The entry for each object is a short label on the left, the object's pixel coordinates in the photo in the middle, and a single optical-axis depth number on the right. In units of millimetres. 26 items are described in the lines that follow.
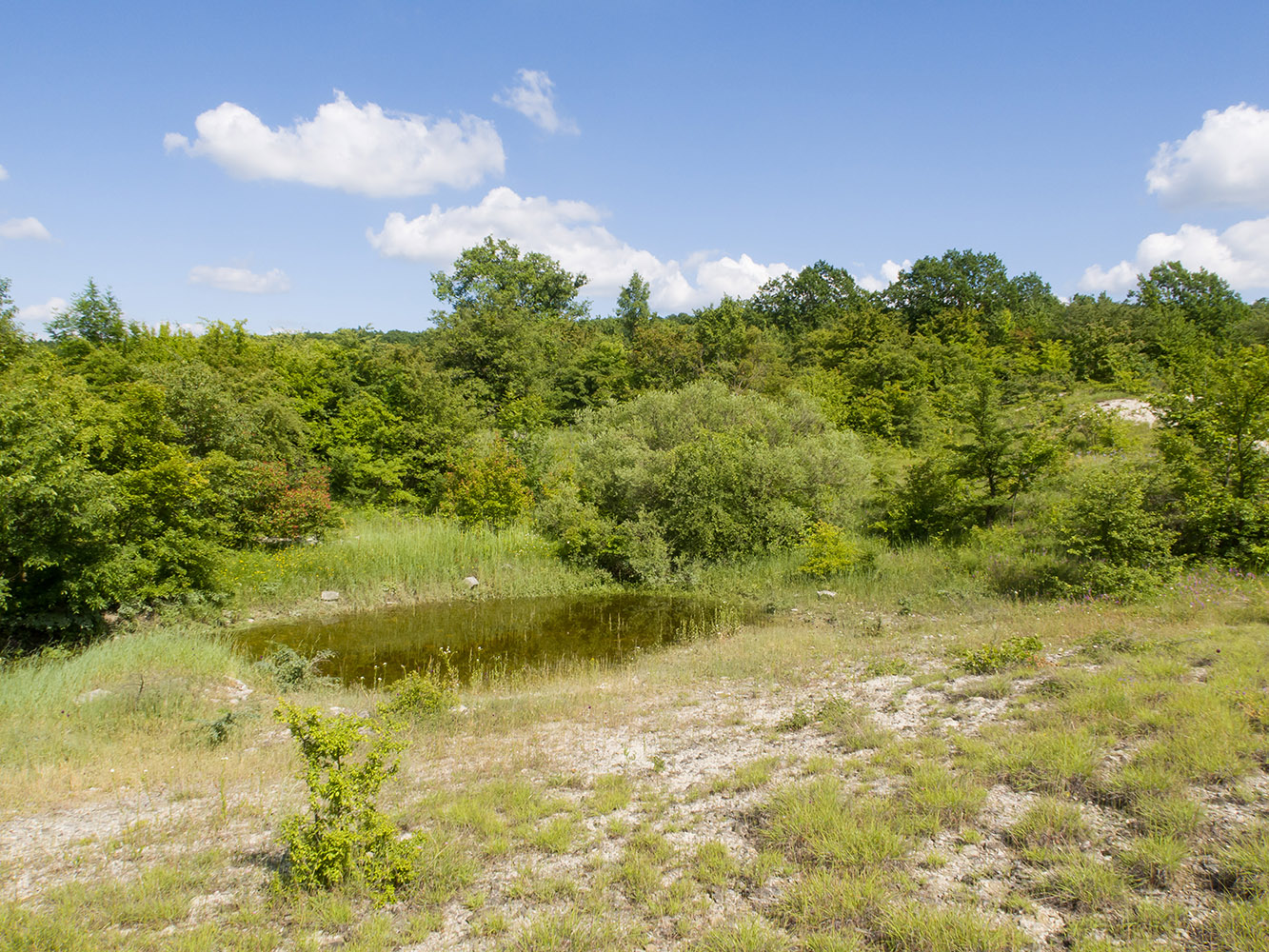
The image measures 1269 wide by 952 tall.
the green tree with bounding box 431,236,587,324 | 47812
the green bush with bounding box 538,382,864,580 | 17906
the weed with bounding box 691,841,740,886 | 4453
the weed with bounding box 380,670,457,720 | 8461
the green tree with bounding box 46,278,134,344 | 21078
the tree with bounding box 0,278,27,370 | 16781
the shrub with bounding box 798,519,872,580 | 15672
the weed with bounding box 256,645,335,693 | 10141
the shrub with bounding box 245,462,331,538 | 16812
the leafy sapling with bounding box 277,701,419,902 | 4402
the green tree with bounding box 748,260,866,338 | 55375
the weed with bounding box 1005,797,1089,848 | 4496
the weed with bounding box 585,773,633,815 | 5596
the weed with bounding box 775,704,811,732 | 7234
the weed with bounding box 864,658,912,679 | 8938
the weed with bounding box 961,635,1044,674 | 8227
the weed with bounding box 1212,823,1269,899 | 3793
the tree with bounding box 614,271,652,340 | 58031
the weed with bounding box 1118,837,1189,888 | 4016
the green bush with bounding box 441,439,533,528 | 20719
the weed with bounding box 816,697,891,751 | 6449
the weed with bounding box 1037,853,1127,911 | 3898
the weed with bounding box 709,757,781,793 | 5812
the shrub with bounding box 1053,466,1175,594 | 11203
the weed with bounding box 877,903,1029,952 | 3621
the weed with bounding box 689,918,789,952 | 3736
